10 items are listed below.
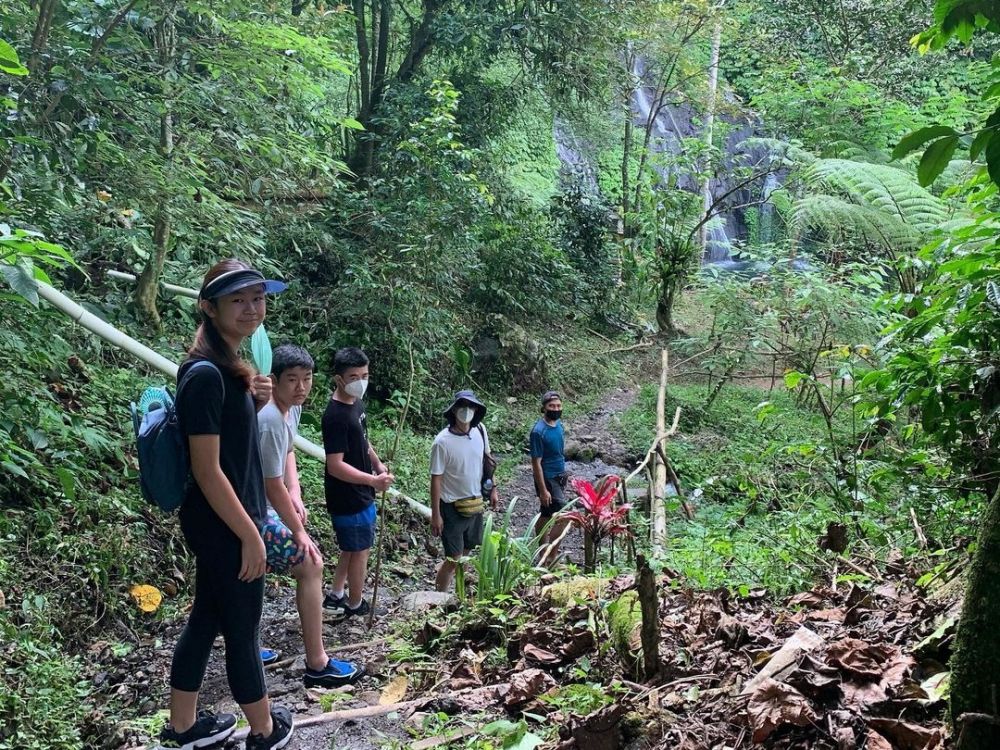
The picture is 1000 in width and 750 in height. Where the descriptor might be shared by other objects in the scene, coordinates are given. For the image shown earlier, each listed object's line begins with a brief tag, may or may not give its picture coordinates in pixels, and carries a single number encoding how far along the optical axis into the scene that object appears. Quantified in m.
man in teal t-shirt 6.35
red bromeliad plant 5.06
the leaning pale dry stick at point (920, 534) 3.39
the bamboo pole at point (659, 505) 5.00
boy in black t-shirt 4.46
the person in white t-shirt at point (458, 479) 5.10
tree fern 8.31
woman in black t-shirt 2.57
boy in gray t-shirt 3.40
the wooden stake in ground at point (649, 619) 2.58
